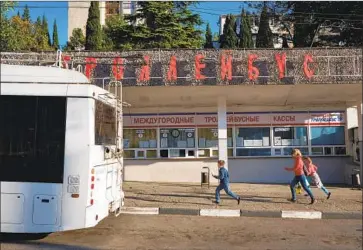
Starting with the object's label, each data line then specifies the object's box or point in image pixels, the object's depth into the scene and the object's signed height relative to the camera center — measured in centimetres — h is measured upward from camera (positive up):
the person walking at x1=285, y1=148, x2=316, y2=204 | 1136 -66
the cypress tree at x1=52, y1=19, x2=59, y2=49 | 6672 +1891
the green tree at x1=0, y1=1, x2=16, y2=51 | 1748 +532
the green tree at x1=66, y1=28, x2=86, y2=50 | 5083 +1440
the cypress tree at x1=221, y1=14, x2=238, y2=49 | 4091 +1120
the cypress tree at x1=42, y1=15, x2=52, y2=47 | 6148 +1893
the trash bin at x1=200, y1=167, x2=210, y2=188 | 1539 -107
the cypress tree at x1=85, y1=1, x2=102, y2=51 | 4016 +1166
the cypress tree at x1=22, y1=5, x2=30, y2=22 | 4496 +1531
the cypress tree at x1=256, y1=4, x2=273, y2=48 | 3847 +1083
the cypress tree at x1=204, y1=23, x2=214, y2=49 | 4357 +1206
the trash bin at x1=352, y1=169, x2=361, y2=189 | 1474 -111
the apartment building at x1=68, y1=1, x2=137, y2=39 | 7596 +2401
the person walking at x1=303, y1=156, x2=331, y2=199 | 1184 -73
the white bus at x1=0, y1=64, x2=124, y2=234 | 668 -1
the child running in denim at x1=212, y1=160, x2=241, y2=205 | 1111 -80
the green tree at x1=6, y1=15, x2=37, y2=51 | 1950 +647
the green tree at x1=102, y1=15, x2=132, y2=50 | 3240 +885
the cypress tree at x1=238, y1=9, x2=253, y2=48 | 4101 +1147
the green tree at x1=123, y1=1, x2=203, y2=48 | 3127 +938
